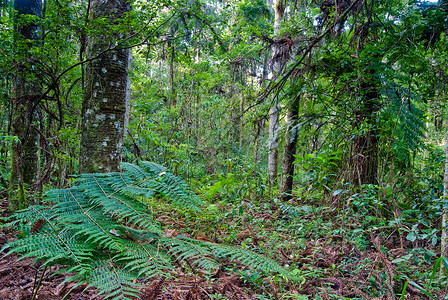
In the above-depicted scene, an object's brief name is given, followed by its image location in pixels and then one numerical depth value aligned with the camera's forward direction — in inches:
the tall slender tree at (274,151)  266.1
